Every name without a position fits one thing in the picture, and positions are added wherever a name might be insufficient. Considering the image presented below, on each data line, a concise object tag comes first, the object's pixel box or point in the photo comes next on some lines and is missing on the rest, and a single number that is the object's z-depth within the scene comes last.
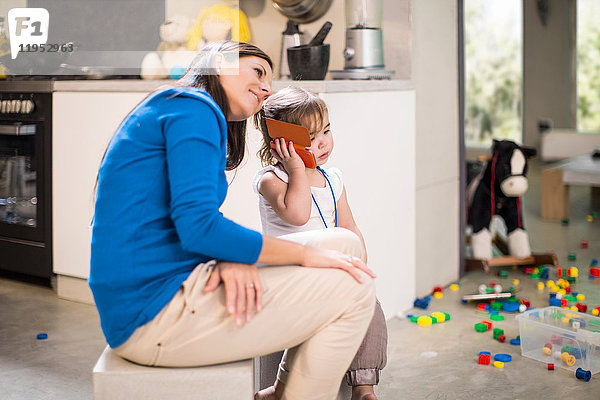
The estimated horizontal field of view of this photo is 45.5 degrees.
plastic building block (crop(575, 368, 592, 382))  2.23
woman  1.31
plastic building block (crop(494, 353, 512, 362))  2.41
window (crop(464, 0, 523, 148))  7.82
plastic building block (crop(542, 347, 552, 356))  2.44
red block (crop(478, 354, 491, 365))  2.38
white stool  1.37
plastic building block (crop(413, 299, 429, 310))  3.03
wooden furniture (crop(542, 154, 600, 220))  4.85
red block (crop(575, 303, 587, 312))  2.92
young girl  1.84
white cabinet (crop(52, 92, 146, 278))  3.01
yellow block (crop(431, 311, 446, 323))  2.87
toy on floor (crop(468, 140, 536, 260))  3.58
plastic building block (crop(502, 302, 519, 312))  2.97
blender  2.87
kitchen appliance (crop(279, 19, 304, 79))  3.08
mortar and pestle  2.69
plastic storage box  2.33
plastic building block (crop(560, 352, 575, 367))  2.34
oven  3.21
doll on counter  2.54
